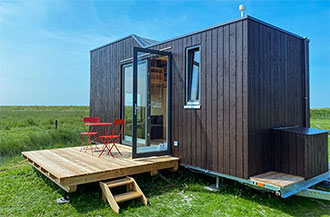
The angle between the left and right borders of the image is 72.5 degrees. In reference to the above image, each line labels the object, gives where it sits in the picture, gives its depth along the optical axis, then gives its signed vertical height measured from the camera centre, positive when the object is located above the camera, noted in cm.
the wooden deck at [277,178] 320 -106
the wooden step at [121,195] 321 -130
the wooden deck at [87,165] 336 -102
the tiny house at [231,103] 358 +12
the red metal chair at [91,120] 593 -31
